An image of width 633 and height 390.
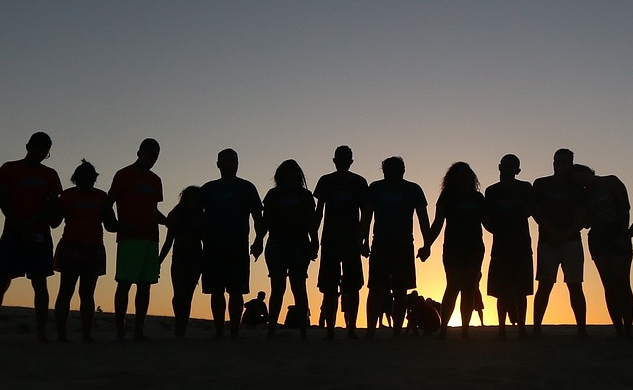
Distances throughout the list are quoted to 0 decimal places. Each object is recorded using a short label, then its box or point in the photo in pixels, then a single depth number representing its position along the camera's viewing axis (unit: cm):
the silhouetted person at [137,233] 859
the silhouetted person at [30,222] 805
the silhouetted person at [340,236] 938
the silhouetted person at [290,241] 927
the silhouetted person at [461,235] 906
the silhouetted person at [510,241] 930
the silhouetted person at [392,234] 930
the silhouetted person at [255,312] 1694
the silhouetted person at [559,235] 921
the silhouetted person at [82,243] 837
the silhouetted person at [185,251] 995
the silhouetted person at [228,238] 923
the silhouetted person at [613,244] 904
